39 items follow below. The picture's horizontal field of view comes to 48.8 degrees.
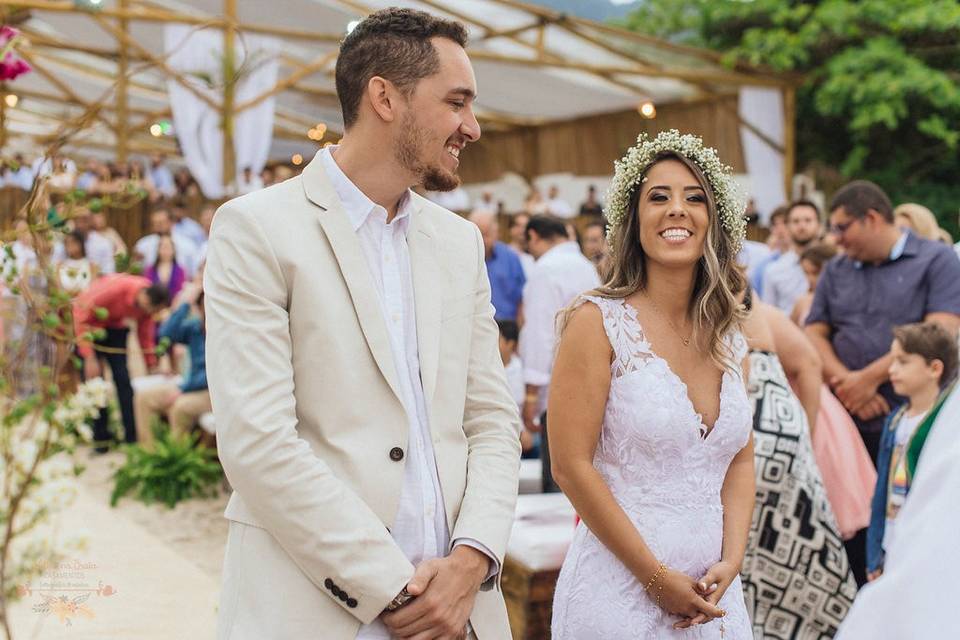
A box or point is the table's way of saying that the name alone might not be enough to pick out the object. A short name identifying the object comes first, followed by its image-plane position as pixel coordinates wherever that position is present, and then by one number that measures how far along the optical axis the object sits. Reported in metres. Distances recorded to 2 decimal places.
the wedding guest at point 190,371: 8.36
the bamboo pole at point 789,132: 16.98
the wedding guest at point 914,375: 4.39
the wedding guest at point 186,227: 13.84
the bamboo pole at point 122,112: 13.74
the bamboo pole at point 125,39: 11.46
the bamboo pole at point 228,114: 11.77
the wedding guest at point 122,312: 9.05
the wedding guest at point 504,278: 8.31
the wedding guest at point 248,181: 13.66
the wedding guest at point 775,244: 8.96
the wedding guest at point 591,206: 16.84
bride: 2.67
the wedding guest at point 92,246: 12.02
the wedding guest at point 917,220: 6.54
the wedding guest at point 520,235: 10.92
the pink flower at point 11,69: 2.79
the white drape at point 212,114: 12.78
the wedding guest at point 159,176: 18.50
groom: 1.92
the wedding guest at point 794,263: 7.77
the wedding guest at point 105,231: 12.82
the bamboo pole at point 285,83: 12.79
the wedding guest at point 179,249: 12.95
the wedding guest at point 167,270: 11.68
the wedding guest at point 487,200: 18.70
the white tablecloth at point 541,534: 4.05
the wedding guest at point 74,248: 10.86
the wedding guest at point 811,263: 6.73
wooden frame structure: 12.66
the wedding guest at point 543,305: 6.59
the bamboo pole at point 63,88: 14.44
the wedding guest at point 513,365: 6.25
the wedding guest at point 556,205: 18.05
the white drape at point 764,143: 17.03
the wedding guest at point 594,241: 9.87
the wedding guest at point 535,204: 13.87
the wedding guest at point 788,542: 3.87
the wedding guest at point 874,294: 5.23
